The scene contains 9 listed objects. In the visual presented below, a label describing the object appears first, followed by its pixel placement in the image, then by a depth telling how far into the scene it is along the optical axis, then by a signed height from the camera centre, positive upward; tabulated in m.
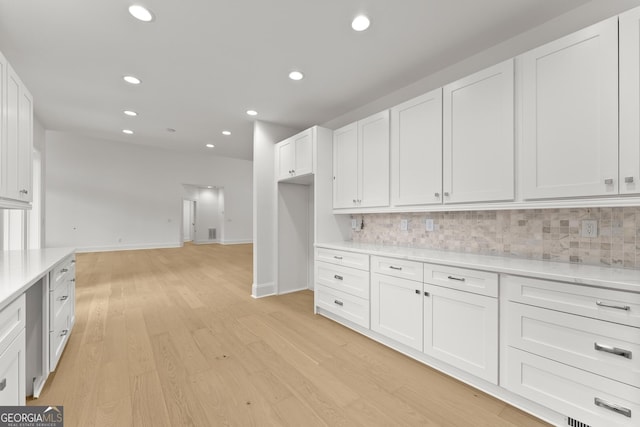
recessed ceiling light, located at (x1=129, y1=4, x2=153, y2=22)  1.89 +1.50
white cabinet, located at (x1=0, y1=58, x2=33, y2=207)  1.89 +0.61
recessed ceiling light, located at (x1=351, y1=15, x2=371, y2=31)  1.98 +1.49
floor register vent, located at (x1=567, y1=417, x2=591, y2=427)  1.42 -1.16
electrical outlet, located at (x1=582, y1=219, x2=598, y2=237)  1.73 -0.09
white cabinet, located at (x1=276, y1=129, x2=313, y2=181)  3.46 +0.82
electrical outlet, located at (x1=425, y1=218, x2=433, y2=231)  2.66 -0.11
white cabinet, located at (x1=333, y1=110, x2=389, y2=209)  2.77 +0.58
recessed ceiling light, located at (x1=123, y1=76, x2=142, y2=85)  2.94 +1.54
